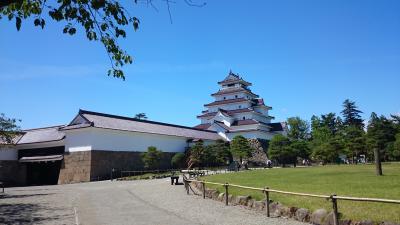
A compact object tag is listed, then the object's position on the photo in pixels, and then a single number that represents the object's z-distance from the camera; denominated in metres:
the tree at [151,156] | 44.03
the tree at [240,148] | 51.82
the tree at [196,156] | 46.22
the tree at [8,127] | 28.51
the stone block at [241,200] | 14.52
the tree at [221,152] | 49.25
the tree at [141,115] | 93.19
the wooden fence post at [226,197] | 15.51
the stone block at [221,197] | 16.53
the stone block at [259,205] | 13.11
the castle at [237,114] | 62.19
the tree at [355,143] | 49.50
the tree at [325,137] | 49.88
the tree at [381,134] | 49.50
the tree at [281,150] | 51.19
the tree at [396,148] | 43.09
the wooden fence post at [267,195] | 12.39
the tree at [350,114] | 83.95
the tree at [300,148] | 51.50
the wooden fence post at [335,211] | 9.22
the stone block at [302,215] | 10.65
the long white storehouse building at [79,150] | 40.47
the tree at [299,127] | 83.24
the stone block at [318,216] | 9.95
